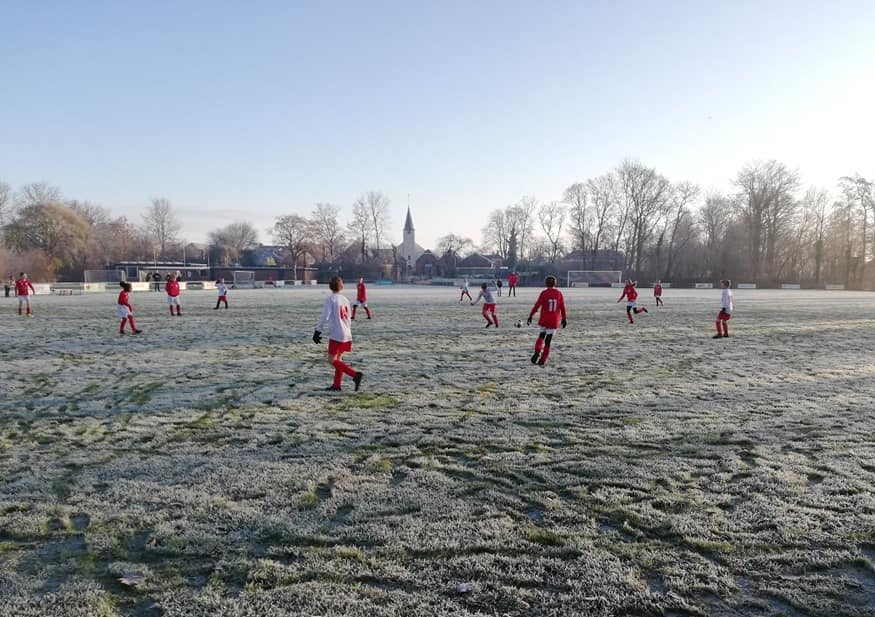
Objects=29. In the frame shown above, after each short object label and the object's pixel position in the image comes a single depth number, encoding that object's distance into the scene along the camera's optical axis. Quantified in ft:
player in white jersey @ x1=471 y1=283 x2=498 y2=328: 59.90
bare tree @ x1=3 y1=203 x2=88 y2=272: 208.64
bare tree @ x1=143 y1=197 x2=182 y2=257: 304.91
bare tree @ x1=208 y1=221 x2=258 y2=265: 378.12
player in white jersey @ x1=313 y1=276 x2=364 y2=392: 26.55
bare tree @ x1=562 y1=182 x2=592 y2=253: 289.94
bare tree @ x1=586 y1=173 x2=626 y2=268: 279.90
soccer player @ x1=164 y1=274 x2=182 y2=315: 70.95
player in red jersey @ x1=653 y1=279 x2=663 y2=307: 97.99
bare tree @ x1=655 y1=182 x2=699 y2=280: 270.05
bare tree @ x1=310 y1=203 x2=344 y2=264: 322.14
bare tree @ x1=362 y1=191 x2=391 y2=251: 335.57
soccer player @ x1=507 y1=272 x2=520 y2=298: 128.78
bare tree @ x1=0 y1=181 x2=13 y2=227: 218.73
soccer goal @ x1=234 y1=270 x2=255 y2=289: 289.88
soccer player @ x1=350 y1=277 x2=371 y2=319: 68.49
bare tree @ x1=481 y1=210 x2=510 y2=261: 352.28
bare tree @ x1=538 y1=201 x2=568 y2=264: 324.19
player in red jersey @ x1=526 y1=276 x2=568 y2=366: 34.47
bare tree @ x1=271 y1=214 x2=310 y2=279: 307.17
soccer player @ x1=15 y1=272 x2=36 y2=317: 73.46
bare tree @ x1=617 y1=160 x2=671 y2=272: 267.39
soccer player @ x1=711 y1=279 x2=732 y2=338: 51.90
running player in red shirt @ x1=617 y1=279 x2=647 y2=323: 71.18
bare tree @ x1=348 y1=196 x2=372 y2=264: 334.85
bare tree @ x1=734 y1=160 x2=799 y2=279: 248.11
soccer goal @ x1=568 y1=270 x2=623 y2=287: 257.96
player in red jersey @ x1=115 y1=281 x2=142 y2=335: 51.21
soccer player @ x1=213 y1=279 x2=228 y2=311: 86.16
